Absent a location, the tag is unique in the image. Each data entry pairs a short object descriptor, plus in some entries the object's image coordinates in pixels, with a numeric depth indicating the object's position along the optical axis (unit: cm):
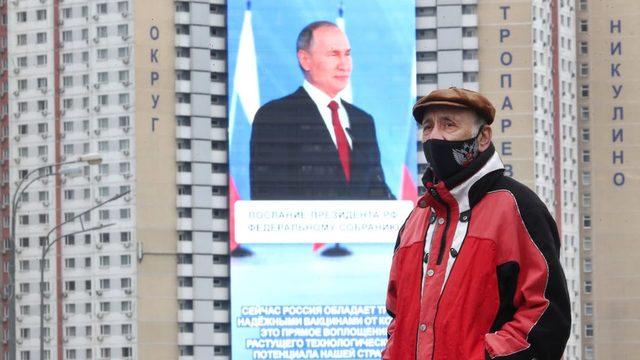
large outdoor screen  12950
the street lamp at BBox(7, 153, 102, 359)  4575
